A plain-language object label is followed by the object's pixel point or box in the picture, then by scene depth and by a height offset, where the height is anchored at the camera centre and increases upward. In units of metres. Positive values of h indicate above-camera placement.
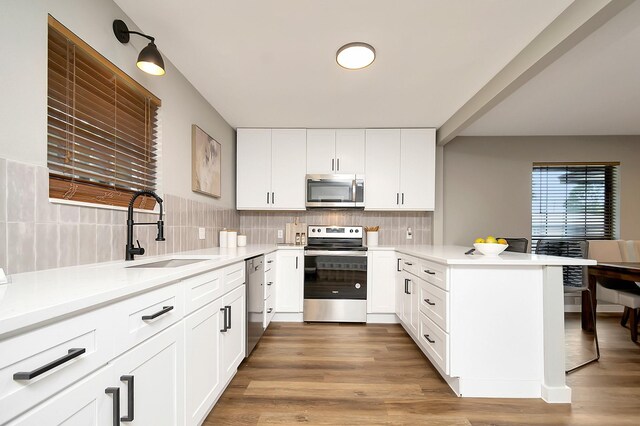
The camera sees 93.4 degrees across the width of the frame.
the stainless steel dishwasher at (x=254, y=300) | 2.34 -0.71
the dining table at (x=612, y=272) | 2.38 -0.47
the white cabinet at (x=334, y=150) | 3.86 +0.83
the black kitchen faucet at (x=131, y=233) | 1.62 -0.10
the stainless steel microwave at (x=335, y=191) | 3.77 +0.30
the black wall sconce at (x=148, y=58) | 1.62 +0.84
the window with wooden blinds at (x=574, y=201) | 4.21 +0.21
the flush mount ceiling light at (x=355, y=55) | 2.07 +1.14
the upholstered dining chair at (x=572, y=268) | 2.52 -0.54
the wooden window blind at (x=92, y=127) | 1.34 +0.46
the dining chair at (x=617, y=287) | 2.81 -0.71
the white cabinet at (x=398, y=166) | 3.84 +0.63
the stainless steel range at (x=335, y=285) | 3.47 -0.81
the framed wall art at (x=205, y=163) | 2.68 +0.50
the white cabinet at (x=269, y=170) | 3.87 +0.58
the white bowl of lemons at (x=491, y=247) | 2.09 -0.22
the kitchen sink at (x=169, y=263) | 1.72 -0.30
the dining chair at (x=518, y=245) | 3.05 -0.30
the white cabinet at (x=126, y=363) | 0.63 -0.44
